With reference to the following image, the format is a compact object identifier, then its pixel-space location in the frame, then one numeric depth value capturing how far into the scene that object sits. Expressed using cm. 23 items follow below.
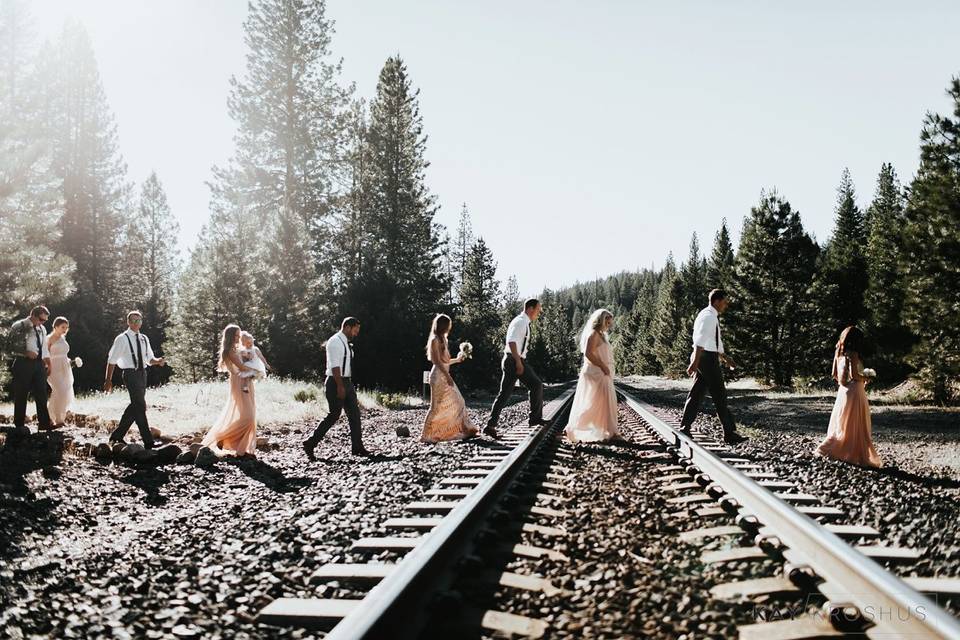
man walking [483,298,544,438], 1031
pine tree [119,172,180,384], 4772
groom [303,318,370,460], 882
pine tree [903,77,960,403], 1811
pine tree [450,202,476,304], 7031
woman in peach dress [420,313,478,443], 971
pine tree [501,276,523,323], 10258
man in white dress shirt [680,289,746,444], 927
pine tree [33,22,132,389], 3962
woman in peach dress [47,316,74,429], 1212
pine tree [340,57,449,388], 2880
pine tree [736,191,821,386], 3538
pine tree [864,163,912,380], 3212
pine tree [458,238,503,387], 3562
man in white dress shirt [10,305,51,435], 1058
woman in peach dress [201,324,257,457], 880
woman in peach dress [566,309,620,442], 886
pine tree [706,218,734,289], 6196
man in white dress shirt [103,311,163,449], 912
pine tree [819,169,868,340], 4409
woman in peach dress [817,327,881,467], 722
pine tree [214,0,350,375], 3631
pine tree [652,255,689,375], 7900
